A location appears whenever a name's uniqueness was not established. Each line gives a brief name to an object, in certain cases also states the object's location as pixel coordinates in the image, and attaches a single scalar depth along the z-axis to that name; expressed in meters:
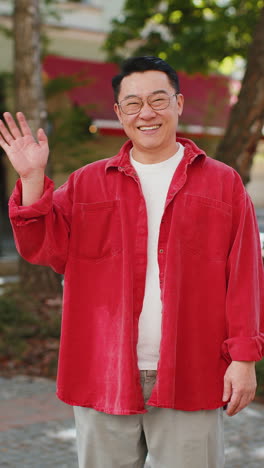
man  3.88
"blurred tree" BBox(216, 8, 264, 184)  11.44
